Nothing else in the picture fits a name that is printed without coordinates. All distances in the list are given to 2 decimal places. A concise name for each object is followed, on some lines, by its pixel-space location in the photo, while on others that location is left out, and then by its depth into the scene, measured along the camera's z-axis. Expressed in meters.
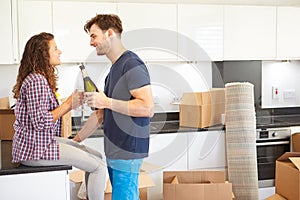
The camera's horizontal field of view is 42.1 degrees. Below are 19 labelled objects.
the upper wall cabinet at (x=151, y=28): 3.29
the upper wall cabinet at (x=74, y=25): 3.16
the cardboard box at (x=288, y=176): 2.73
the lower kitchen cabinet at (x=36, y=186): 1.77
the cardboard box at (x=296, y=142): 3.46
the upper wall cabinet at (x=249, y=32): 3.55
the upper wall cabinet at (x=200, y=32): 3.44
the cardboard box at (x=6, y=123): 2.88
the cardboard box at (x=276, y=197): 2.92
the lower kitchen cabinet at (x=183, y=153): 3.29
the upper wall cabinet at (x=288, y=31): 3.70
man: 1.79
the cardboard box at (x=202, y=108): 3.42
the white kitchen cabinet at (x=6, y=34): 3.05
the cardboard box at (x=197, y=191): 2.75
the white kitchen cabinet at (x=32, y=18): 3.10
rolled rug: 3.27
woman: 1.77
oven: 3.51
